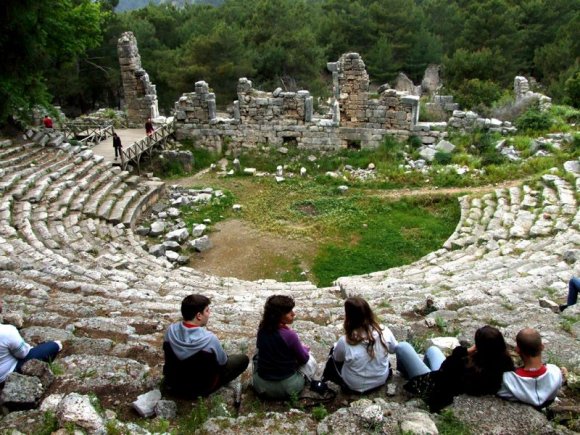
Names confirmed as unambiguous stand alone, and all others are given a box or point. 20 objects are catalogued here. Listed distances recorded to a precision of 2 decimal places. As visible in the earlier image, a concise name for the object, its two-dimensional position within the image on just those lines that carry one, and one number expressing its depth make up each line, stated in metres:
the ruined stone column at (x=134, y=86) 22.80
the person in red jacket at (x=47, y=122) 18.23
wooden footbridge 17.67
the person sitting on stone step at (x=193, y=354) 4.82
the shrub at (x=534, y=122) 17.73
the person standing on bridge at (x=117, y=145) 17.35
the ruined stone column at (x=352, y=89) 18.62
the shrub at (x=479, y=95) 22.00
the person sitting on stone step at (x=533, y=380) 4.55
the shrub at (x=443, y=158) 17.03
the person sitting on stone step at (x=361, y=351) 4.90
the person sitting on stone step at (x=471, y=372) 4.62
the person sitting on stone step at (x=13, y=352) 5.03
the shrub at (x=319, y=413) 4.62
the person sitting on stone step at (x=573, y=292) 7.37
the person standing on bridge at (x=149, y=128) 19.33
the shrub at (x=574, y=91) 21.21
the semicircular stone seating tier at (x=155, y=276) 6.58
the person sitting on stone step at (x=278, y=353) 4.91
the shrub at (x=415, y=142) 18.30
